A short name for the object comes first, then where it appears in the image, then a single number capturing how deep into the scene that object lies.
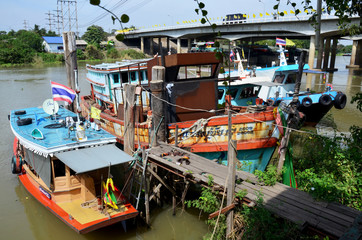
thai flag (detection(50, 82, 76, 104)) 10.02
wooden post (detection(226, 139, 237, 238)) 6.07
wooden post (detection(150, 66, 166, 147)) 9.04
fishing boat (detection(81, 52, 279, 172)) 9.54
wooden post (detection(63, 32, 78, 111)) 14.21
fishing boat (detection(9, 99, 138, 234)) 7.39
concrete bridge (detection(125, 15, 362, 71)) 35.56
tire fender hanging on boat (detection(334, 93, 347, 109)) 16.00
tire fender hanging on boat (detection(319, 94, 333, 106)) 15.64
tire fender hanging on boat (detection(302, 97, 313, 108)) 15.72
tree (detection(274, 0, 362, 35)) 3.70
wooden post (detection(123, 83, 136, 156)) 9.08
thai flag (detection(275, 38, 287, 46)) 20.36
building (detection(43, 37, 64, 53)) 70.94
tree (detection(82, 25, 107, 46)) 71.04
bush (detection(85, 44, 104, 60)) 60.60
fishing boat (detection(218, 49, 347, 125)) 13.98
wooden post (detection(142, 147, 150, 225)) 8.41
